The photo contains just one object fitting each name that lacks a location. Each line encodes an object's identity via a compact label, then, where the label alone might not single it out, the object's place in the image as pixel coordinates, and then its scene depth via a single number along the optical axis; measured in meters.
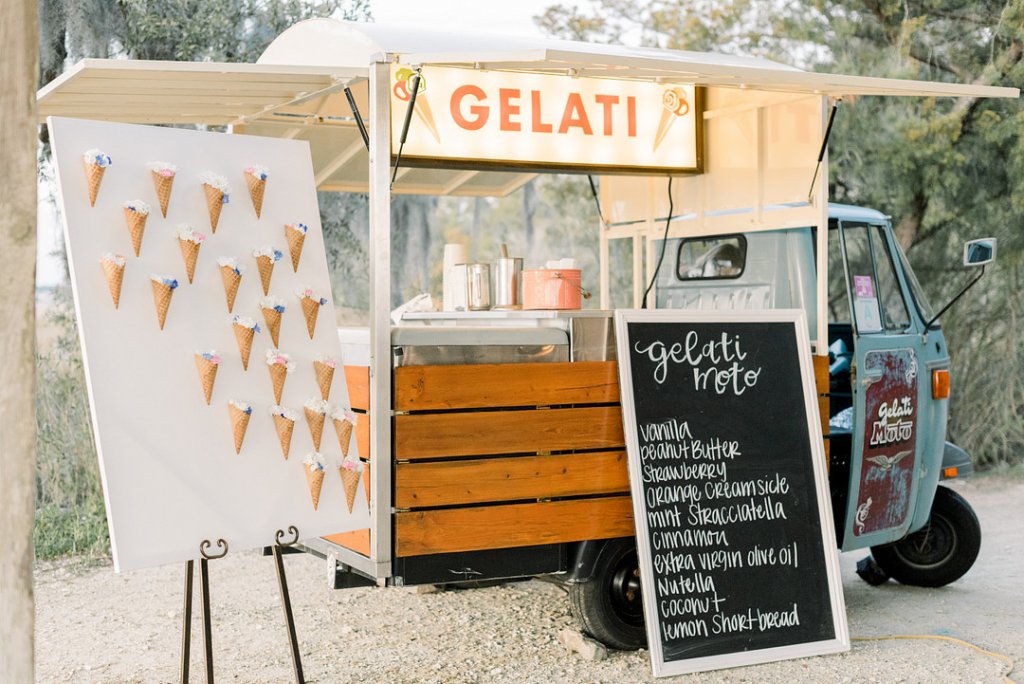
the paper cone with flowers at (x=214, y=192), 3.50
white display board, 3.22
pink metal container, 4.67
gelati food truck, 4.05
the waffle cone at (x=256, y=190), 3.60
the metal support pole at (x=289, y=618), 3.46
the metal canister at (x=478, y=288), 5.02
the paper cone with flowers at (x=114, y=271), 3.24
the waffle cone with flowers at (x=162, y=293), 3.34
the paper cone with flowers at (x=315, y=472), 3.55
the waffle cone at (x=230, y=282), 3.49
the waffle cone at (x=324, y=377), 3.64
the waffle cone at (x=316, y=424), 3.59
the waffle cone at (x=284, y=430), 3.52
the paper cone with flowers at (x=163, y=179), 3.40
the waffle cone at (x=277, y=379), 3.53
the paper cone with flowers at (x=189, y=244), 3.42
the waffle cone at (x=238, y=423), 3.42
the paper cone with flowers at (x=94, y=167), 3.25
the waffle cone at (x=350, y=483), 3.65
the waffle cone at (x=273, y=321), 3.56
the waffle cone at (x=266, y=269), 3.58
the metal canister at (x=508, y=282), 5.05
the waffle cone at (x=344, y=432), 3.67
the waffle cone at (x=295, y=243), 3.68
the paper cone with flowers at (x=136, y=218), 3.33
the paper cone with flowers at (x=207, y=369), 3.37
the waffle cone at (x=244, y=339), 3.48
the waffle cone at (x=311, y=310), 3.65
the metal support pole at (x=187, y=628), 3.38
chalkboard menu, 4.46
